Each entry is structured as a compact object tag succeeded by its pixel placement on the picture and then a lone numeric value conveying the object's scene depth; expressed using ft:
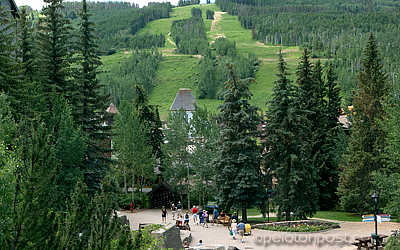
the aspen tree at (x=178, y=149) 139.13
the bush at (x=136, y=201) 135.54
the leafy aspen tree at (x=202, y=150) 131.75
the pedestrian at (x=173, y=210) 109.40
